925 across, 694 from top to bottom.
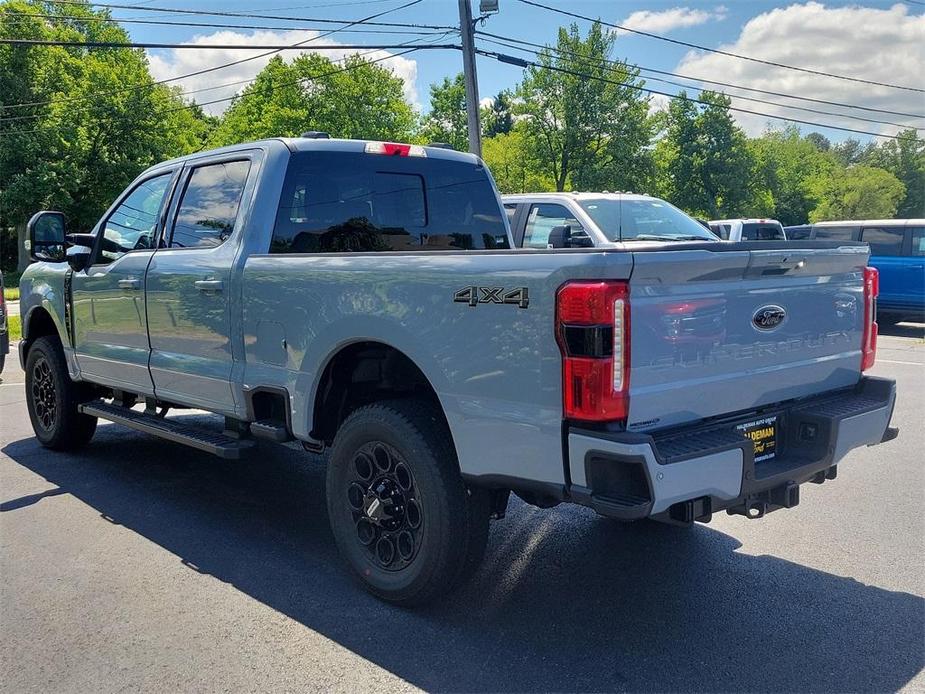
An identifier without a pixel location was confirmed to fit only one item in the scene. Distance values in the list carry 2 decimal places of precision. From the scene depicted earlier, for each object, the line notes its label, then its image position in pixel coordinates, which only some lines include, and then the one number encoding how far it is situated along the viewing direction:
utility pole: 17.89
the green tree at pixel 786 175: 55.46
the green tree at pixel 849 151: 114.10
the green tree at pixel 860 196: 65.19
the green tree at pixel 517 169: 39.97
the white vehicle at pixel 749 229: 16.88
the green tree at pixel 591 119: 37.50
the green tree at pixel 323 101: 42.44
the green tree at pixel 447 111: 54.64
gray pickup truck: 2.89
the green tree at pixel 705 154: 44.62
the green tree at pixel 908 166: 86.75
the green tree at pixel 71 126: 33.03
